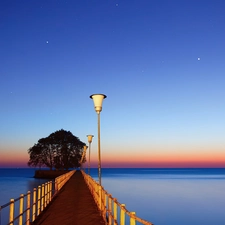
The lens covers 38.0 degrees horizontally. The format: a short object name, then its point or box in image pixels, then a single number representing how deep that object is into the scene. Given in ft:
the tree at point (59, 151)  263.70
